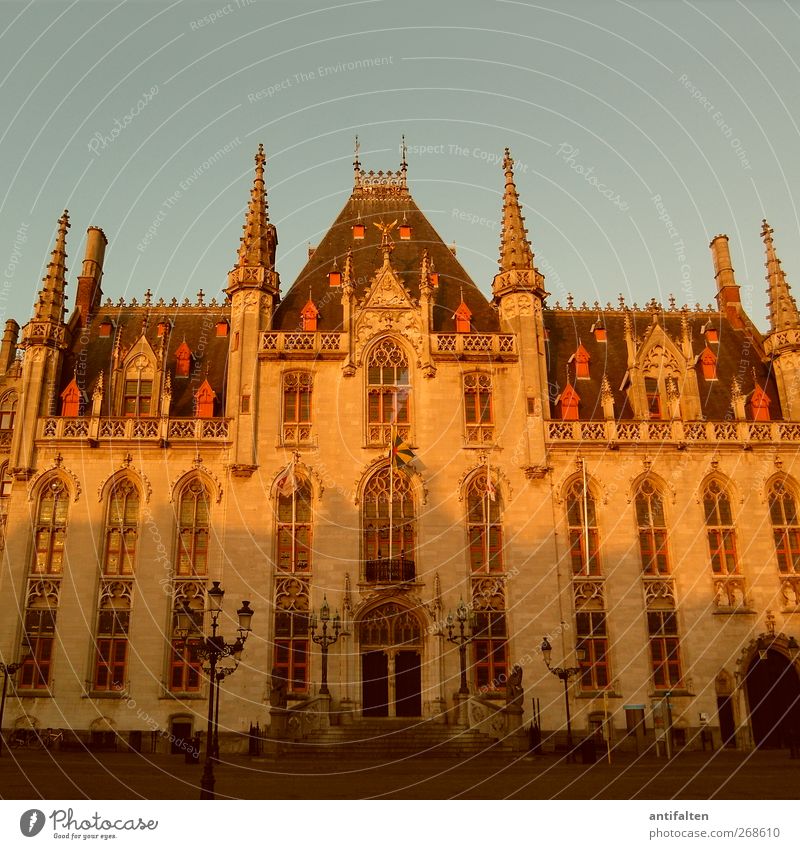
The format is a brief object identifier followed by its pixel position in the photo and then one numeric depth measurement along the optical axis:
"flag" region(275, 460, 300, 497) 36.03
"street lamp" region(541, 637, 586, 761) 28.62
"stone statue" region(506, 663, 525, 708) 30.20
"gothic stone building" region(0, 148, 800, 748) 33.75
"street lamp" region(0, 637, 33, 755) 30.38
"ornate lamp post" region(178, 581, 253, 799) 15.98
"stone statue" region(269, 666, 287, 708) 30.00
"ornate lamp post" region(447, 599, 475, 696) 31.61
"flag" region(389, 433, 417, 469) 35.25
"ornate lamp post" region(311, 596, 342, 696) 32.41
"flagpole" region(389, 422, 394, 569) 35.14
